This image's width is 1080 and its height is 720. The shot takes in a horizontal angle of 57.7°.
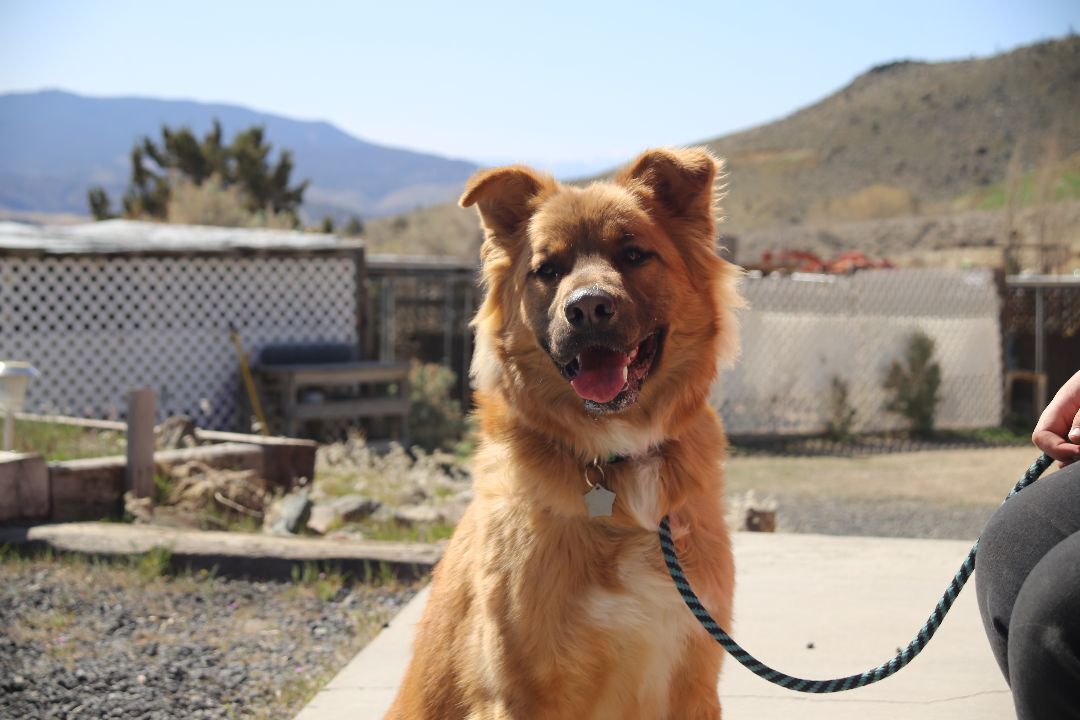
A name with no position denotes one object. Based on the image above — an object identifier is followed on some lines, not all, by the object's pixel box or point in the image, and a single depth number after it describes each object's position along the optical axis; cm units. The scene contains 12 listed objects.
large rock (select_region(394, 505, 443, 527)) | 673
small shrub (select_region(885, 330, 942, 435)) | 1433
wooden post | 648
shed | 1212
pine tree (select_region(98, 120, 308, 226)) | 3369
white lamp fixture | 653
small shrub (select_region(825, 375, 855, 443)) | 1389
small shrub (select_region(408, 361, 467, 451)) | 1331
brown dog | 241
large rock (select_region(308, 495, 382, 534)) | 683
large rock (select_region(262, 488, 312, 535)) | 641
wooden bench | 1223
